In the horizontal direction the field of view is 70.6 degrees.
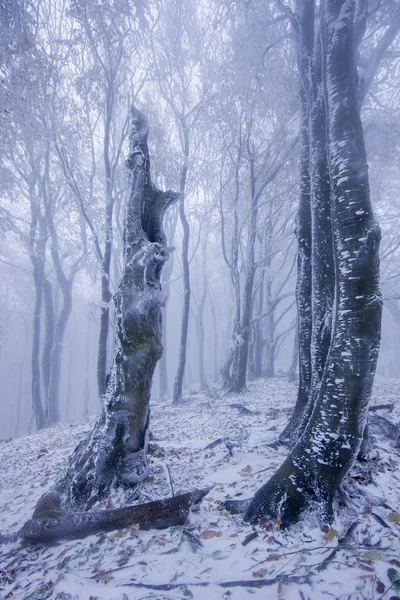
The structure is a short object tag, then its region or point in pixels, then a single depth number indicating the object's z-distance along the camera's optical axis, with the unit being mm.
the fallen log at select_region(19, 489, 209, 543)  3281
